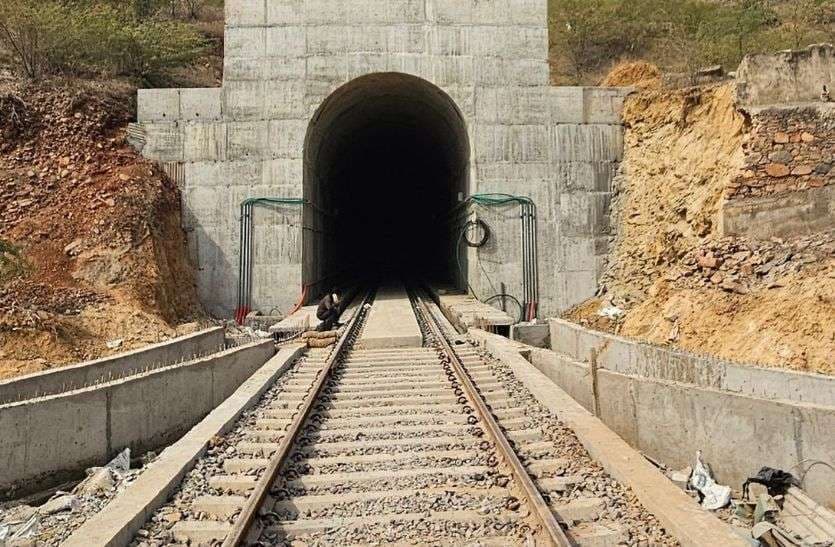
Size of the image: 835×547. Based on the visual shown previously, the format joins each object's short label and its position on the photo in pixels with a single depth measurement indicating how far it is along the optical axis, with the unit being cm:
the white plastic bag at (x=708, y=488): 522
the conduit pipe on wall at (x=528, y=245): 1584
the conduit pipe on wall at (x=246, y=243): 1530
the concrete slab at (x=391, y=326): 1068
